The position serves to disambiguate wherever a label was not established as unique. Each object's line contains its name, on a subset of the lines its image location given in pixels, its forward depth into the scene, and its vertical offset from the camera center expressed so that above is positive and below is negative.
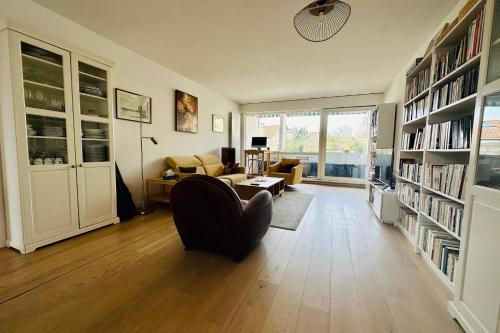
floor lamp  3.23 -0.72
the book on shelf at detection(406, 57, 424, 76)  2.42 +1.15
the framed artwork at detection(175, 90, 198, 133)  4.21 +0.85
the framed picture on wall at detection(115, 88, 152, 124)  3.09 +0.72
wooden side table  3.31 -0.81
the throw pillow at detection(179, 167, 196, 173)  3.84 -0.38
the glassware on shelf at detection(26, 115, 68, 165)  2.04 +0.08
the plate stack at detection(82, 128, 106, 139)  2.50 +0.20
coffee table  3.54 -0.65
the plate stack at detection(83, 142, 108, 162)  2.48 -0.05
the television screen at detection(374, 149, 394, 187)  3.28 -0.22
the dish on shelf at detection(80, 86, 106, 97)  2.46 +0.73
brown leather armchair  1.67 -0.60
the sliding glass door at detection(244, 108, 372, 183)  5.71 +0.37
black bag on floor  2.86 -0.76
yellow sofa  3.89 -0.34
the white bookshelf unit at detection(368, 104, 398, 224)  2.85 -0.39
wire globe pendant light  1.55 +1.17
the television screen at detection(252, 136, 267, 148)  6.15 +0.30
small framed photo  5.50 +0.79
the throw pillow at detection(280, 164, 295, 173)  5.38 -0.44
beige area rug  2.82 -0.99
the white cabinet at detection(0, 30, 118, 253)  1.89 +0.07
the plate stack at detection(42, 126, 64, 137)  2.16 +0.18
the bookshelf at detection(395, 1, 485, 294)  1.51 +0.18
